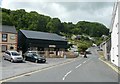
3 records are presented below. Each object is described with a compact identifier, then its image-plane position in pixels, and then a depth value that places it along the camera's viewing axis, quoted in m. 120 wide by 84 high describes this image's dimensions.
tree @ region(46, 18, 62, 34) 125.84
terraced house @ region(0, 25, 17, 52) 52.74
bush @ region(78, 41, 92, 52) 96.88
